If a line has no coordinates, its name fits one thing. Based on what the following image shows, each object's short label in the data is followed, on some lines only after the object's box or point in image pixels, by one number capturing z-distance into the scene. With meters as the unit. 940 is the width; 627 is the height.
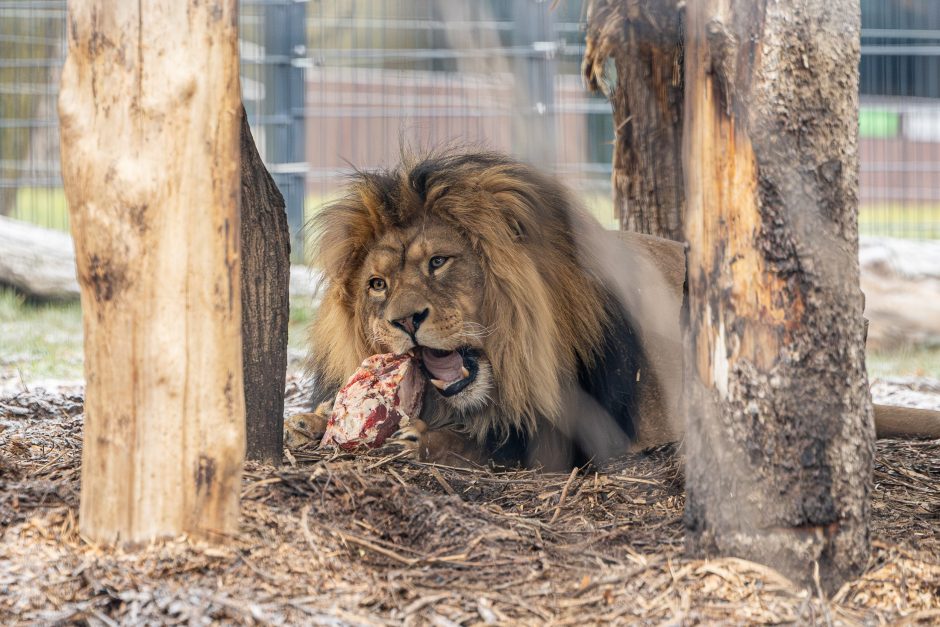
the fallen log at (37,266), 18.06
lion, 7.54
